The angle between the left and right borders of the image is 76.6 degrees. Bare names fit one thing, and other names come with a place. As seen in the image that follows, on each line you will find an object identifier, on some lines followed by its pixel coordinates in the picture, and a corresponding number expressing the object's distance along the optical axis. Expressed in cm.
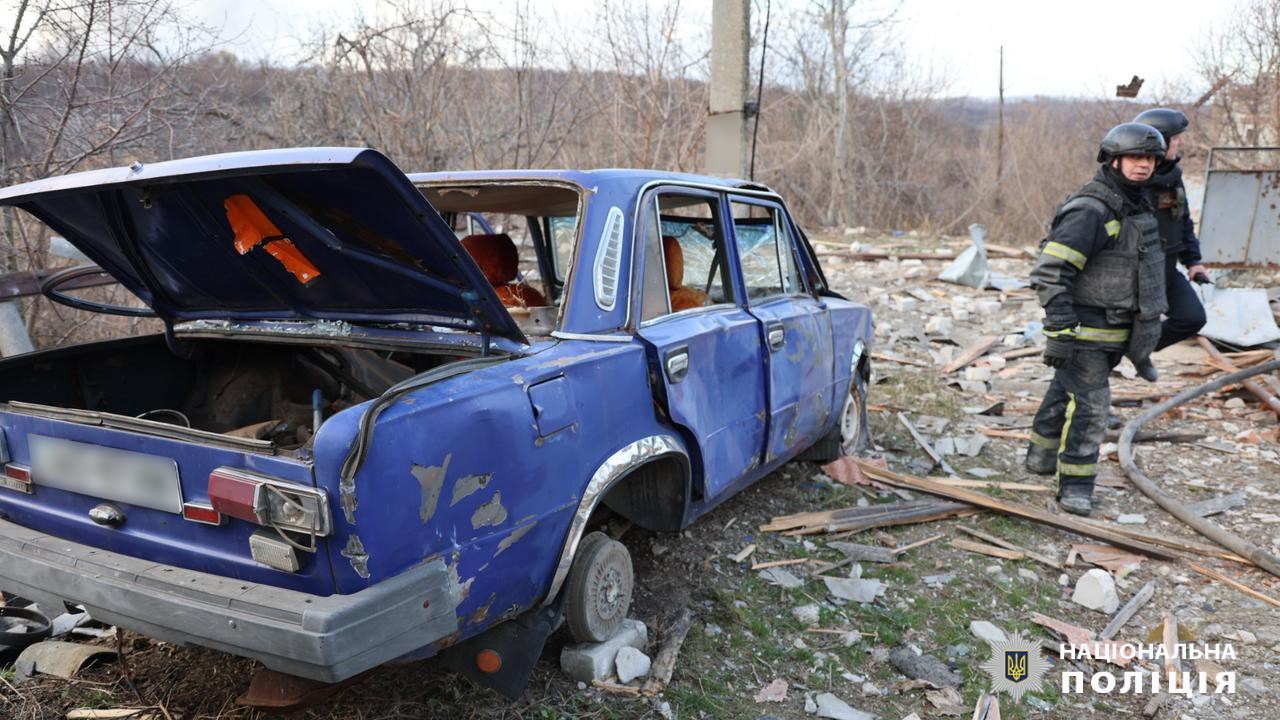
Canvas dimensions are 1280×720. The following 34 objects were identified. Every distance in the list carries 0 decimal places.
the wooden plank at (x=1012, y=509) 421
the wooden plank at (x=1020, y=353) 845
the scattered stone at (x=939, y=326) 935
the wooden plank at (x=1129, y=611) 346
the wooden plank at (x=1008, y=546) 407
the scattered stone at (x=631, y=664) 291
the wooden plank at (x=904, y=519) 425
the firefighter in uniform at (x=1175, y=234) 503
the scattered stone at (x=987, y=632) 335
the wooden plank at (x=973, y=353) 822
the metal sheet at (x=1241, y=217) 936
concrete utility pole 686
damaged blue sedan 202
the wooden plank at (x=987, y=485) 502
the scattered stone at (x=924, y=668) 305
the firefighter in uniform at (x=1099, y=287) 453
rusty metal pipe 623
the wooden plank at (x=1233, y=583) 371
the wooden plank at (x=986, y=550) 411
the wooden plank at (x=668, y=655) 288
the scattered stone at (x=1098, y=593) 367
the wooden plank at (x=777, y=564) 382
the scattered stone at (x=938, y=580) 380
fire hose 400
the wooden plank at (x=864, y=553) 400
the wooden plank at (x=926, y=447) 543
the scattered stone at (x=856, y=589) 363
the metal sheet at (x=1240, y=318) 766
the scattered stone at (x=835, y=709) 284
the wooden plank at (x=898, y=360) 832
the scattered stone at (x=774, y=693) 293
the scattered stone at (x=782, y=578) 371
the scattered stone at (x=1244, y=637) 341
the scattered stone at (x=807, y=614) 344
